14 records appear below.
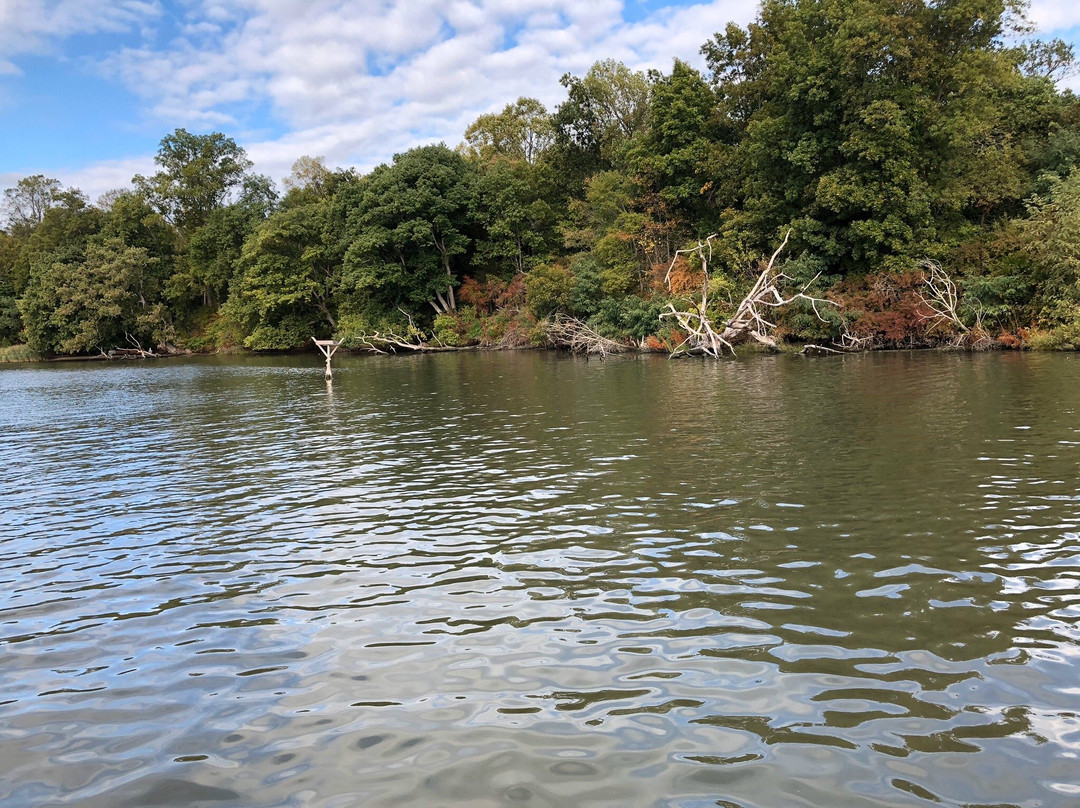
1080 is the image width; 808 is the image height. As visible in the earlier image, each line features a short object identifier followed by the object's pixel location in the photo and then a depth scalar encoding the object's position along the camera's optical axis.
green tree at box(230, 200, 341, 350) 61.59
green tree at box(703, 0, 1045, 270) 32.53
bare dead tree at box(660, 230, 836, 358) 32.78
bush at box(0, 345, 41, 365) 72.75
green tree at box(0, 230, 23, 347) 78.69
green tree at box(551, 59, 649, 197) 55.75
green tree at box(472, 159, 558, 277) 55.81
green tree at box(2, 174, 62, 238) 90.56
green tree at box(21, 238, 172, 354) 67.25
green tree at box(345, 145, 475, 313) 55.03
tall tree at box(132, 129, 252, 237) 76.44
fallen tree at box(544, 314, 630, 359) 41.22
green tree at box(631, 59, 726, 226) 43.03
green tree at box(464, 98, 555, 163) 68.94
